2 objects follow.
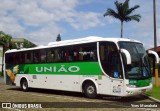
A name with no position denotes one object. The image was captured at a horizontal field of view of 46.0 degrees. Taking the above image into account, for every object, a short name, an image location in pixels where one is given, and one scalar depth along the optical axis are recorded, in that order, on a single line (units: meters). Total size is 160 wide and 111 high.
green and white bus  9.52
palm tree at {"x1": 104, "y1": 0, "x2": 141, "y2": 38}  28.31
